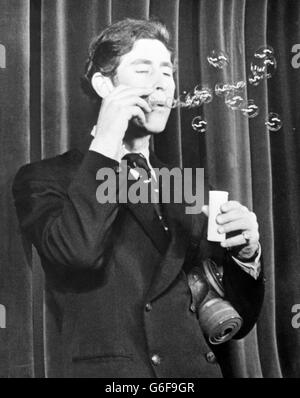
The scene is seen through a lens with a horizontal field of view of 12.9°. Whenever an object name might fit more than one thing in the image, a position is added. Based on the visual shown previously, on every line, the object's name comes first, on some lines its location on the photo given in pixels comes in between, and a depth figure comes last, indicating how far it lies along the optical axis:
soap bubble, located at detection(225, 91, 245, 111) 3.02
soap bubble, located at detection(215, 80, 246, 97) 3.01
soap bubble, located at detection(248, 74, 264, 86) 3.04
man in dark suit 2.81
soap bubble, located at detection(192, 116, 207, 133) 2.99
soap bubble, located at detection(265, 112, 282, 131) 3.05
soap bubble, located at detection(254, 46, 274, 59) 3.04
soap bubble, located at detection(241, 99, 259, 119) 3.03
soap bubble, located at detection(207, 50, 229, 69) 3.00
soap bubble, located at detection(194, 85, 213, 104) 3.00
